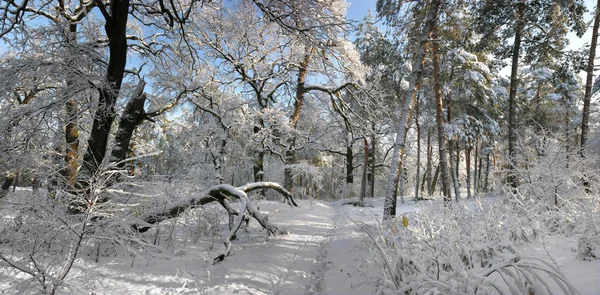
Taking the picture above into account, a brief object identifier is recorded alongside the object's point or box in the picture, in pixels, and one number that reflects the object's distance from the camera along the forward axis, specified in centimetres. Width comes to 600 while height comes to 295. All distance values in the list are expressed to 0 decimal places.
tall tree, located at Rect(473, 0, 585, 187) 1030
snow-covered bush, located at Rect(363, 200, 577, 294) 224
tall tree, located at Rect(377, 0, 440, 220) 891
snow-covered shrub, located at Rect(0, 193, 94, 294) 278
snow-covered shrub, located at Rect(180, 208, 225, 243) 634
